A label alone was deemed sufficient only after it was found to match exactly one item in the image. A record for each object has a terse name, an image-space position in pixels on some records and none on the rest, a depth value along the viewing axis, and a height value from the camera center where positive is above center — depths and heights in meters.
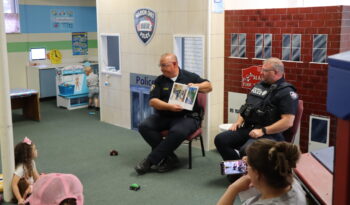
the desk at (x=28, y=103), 6.70 -1.00
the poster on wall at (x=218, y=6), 4.82 +0.39
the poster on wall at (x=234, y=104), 4.97 -0.76
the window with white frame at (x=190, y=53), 5.15 -0.16
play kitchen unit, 7.69 -0.85
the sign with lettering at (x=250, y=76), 4.72 -0.41
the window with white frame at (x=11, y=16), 7.92 +0.48
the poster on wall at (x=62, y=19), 8.58 +0.45
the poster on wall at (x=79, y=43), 9.01 -0.04
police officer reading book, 4.25 -0.83
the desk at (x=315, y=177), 1.67 -0.60
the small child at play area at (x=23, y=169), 3.52 -1.07
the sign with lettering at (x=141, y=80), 5.71 -0.54
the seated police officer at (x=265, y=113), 3.64 -0.65
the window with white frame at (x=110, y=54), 6.43 -0.21
